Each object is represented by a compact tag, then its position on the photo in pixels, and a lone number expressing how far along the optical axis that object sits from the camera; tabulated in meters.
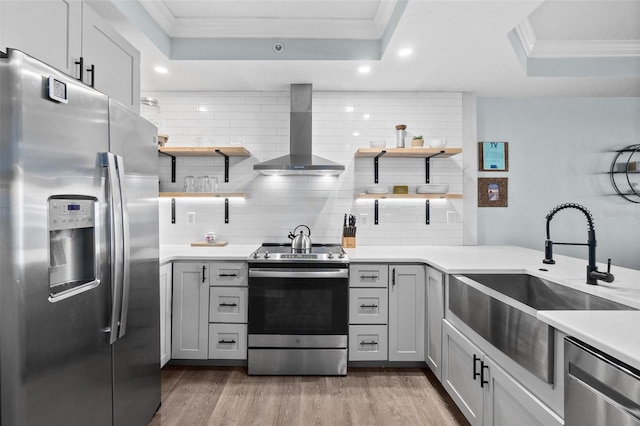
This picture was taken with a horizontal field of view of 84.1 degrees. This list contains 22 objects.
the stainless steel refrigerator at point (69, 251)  1.09
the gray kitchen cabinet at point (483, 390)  1.41
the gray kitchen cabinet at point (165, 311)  2.61
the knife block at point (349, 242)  3.31
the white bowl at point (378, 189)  3.34
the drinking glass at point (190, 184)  3.35
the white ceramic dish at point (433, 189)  3.29
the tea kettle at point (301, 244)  2.98
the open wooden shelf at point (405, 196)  3.26
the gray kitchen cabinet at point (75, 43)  1.33
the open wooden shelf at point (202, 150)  3.17
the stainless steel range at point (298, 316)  2.68
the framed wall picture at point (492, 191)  3.61
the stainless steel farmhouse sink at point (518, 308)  1.36
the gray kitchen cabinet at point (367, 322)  2.78
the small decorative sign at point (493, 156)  3.60
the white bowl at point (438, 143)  3.19
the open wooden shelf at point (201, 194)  3.26
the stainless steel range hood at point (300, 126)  3.26
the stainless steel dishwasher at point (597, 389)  0.87
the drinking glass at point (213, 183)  3.37
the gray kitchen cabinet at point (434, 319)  2.47
